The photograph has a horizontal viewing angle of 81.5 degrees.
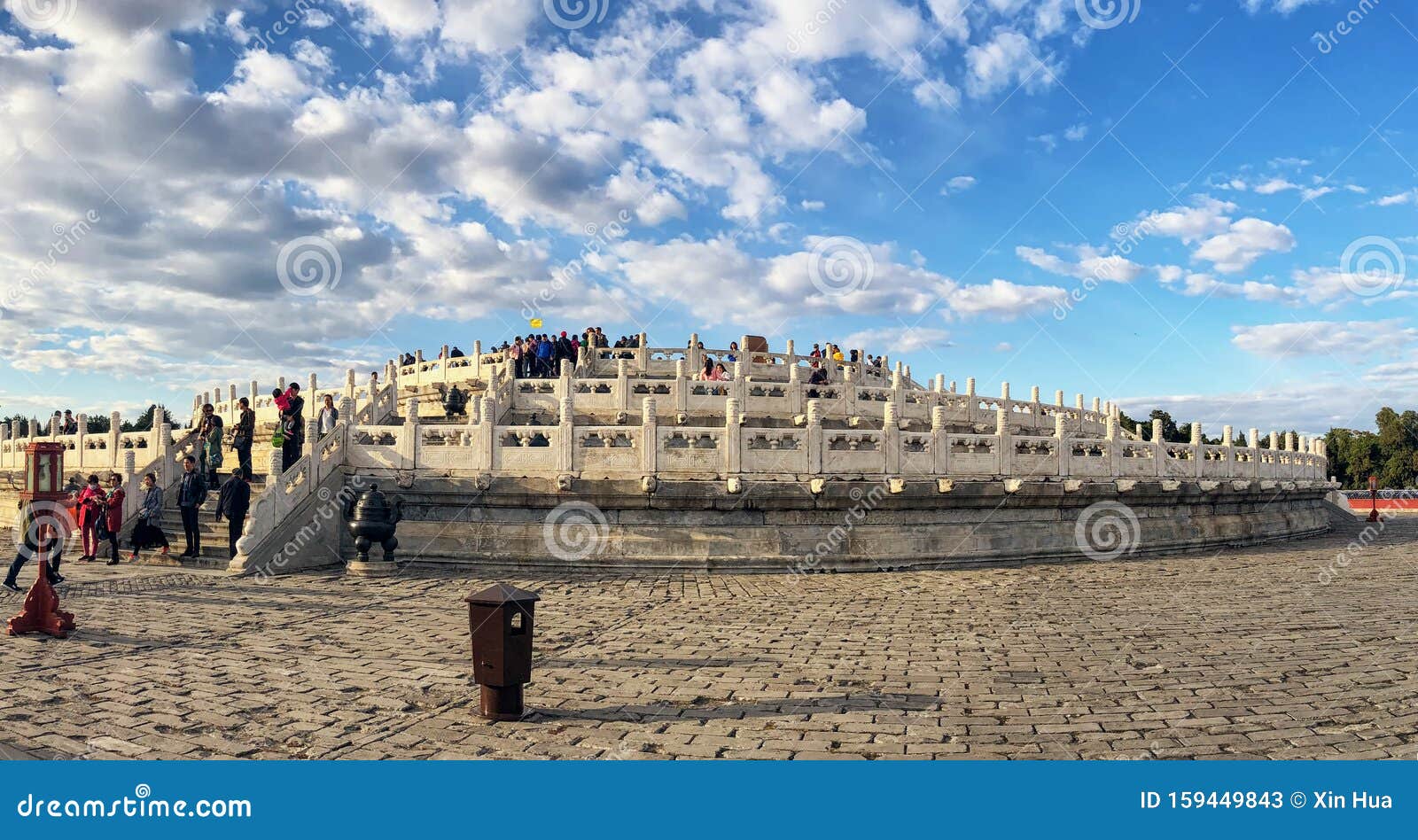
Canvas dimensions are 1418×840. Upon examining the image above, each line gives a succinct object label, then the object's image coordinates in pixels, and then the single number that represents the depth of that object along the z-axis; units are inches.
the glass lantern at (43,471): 343.6
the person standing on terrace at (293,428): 592.7
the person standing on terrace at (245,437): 605.9
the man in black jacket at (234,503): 523.2
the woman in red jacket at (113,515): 547.2
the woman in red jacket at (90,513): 534.6
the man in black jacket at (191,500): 519.5
